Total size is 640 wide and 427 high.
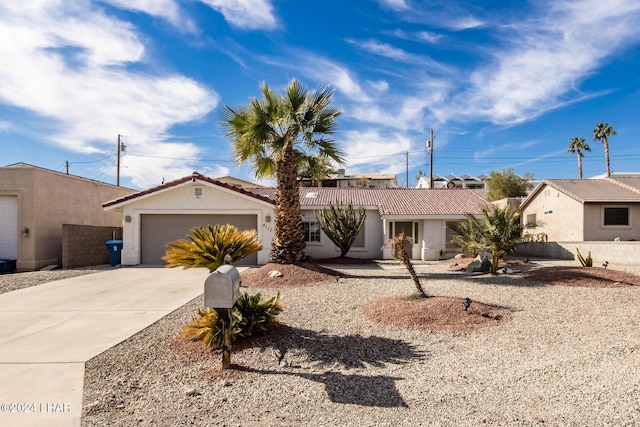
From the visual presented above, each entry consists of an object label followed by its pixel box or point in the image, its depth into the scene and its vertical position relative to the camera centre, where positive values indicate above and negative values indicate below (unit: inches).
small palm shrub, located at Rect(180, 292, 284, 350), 205.5 -57.7
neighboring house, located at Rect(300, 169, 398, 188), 2163.6 +275.3
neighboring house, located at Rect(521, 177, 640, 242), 838.5 +39.3
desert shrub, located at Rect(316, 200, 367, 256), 679.1 -1.3
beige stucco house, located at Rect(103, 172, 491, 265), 649.0 +19.1
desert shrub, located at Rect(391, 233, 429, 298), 289.3 -20.7
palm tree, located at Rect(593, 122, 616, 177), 1701.5 +436.8
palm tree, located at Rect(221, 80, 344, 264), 486.6 +122.3
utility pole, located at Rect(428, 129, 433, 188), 1466.5 +307.0
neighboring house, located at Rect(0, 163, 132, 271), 577.6 +13.0
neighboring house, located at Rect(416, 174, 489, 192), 2729.6 +338.9
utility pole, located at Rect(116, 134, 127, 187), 1429.6 +286.0
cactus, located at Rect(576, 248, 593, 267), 486.9 -48.1
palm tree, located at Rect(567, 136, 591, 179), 1866.4 +406.1
